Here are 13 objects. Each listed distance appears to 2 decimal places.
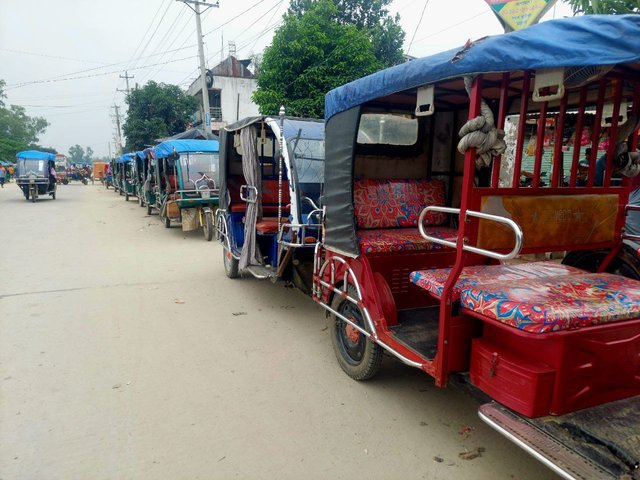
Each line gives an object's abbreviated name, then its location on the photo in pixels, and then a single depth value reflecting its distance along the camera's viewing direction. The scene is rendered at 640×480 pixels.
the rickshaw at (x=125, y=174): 20.33
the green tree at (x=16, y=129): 44.86
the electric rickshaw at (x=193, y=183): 10.34
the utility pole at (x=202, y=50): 17.91
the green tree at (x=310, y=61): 11.14
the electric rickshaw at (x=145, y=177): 14.79
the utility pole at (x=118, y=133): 51.15
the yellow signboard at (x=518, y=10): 5.61
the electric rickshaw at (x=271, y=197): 4.91
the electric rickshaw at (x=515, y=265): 2.01
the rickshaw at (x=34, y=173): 18.72
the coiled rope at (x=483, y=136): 2.28
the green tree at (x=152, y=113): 24.38
